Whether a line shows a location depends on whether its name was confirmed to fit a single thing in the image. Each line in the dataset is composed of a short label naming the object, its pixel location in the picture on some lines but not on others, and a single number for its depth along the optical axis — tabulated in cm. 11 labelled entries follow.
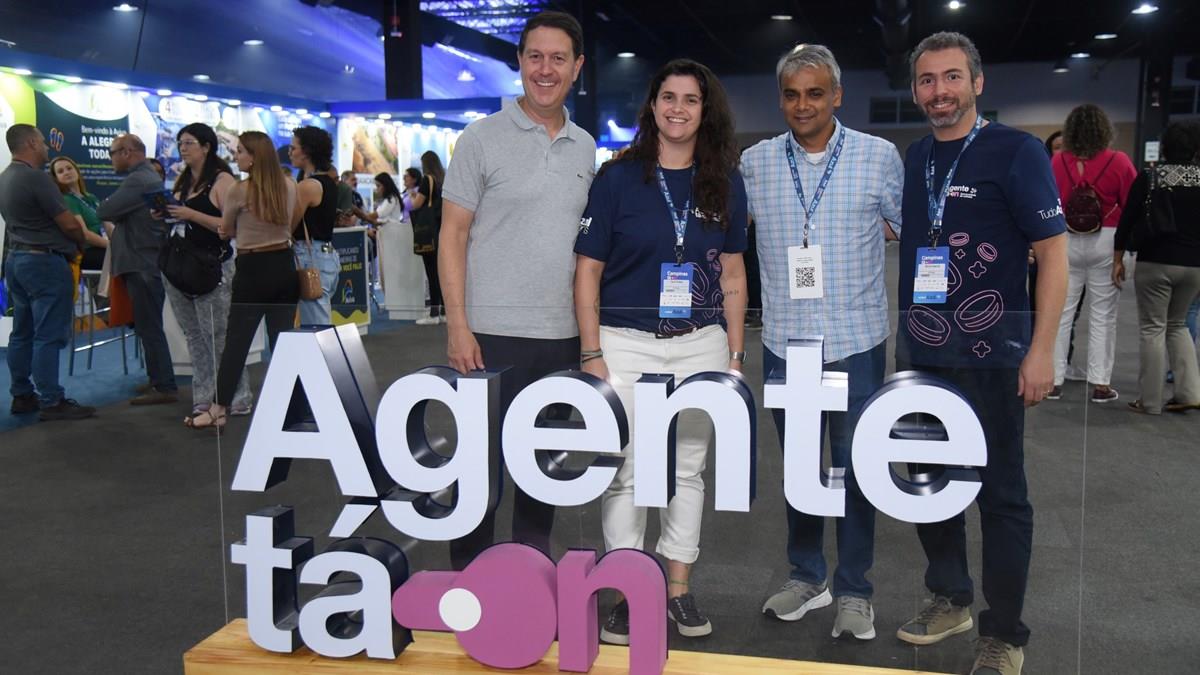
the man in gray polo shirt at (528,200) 213
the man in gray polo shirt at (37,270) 475
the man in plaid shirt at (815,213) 210
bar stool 585
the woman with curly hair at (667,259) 198
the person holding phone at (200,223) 435
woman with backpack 461
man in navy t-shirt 175
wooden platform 182
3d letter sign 170
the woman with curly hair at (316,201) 459
